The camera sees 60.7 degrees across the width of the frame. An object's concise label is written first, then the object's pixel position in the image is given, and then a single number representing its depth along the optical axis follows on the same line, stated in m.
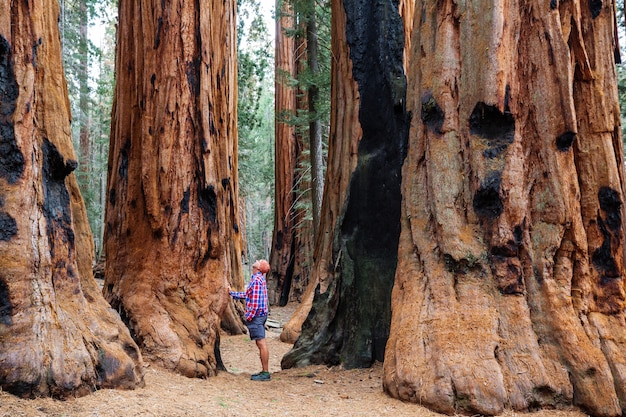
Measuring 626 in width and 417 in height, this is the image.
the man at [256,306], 6.16
